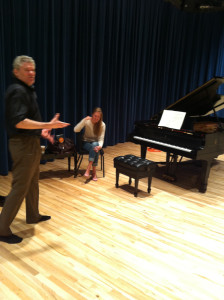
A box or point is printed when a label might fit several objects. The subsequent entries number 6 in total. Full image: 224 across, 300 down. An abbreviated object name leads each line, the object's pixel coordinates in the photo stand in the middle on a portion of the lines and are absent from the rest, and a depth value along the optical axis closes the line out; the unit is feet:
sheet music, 12.79
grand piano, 12.02
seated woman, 13.32
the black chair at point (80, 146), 13.48
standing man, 7.14
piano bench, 11.64
